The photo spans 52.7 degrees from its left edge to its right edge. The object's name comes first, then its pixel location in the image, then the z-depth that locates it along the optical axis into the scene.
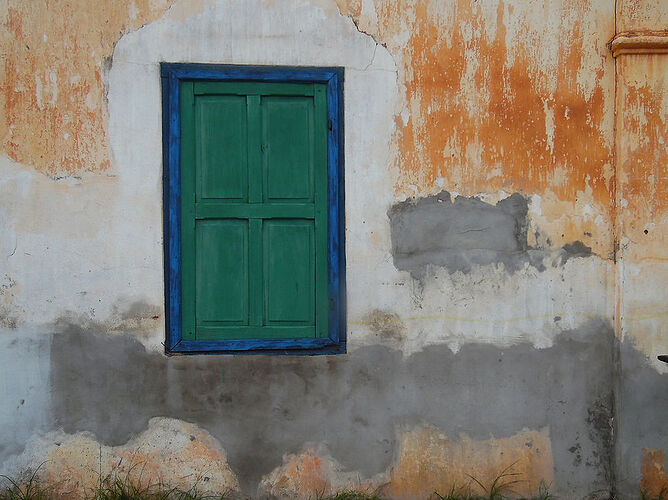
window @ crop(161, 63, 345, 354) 3.29
